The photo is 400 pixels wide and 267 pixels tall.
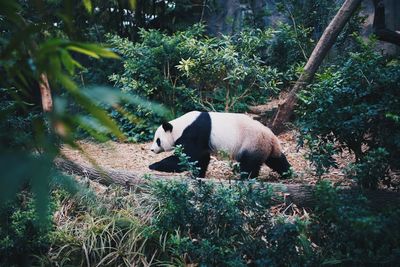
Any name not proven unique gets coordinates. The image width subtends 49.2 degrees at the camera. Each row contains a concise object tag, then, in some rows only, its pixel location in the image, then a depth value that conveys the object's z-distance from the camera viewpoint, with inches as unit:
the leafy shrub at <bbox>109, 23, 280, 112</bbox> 285.9
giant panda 208.7
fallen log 164.9
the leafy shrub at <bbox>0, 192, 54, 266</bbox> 160.1
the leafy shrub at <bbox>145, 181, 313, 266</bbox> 140.6
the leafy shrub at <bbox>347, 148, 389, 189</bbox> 149.6
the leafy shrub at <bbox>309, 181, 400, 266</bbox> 121.0
